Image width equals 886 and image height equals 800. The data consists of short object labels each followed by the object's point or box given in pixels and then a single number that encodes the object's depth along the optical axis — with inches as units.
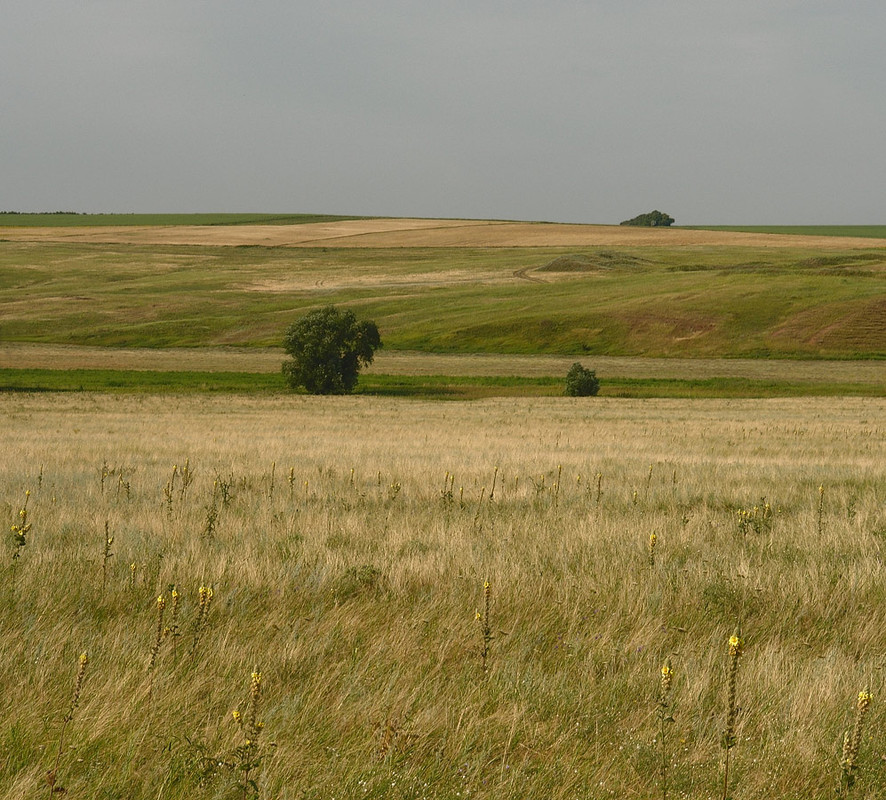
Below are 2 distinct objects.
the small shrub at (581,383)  4340.6
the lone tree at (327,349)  4576.8
